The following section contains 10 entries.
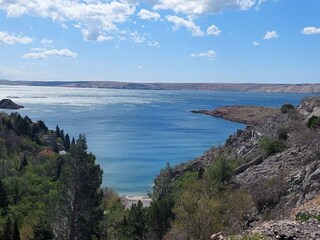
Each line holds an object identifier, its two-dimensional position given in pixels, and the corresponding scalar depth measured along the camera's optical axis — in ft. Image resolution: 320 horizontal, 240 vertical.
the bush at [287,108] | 121.57
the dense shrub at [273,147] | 82.07
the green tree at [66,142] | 200.13
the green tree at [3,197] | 106.68
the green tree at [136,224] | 66.58
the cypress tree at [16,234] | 73.70
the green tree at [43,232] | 75.39
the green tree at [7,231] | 81.11
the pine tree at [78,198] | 67.85
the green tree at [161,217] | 67.10
